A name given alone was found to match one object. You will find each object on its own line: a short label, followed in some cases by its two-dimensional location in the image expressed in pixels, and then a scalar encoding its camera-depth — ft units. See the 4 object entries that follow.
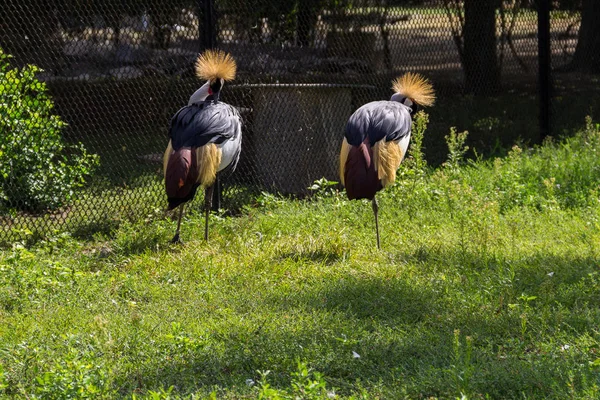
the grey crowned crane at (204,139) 42.47
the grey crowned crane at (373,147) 42.34
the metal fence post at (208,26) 49.67
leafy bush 45.21
